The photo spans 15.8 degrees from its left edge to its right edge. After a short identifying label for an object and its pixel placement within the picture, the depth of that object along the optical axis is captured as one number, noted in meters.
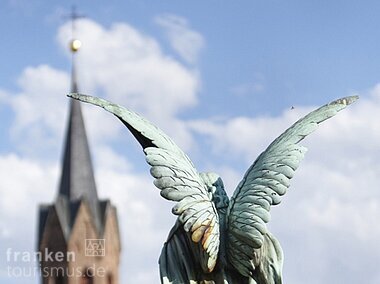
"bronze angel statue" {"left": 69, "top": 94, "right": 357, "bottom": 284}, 7.16
